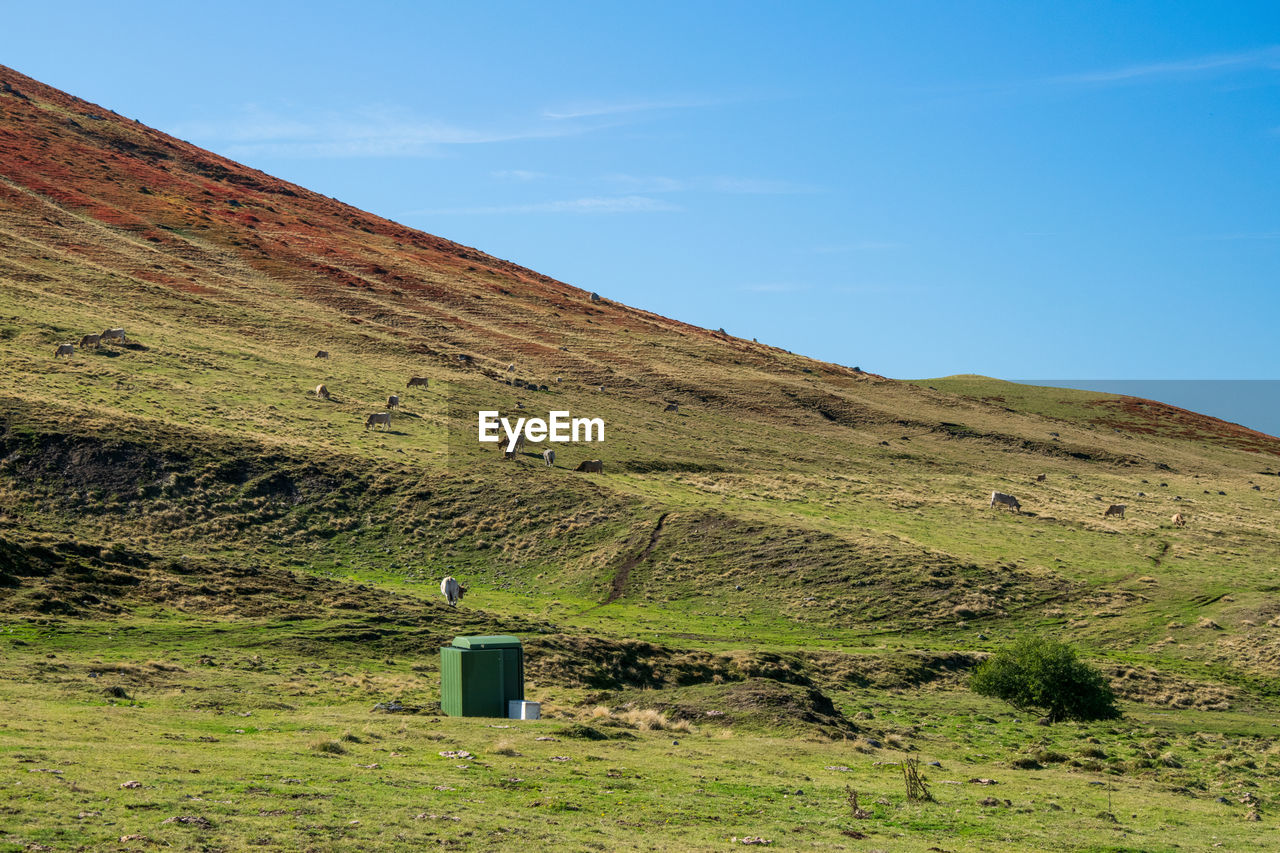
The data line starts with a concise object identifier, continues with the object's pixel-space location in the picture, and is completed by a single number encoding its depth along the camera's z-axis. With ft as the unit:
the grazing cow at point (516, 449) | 209.87
